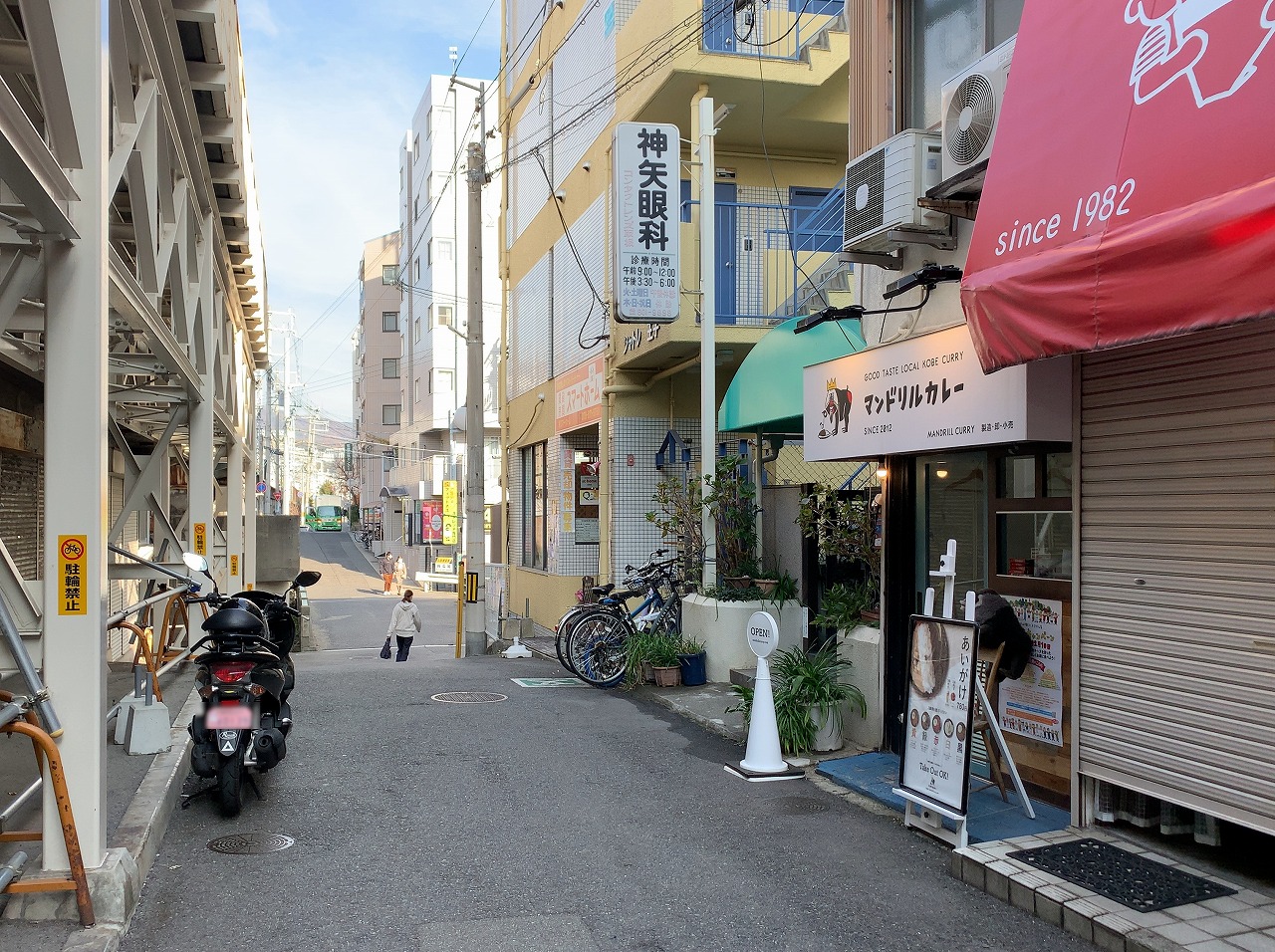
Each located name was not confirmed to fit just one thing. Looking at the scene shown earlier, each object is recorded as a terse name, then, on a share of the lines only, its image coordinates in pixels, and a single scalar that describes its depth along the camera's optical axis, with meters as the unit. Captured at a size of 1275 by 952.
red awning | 4.09
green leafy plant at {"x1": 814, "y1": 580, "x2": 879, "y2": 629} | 8.66
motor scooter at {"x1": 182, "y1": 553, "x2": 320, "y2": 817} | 6.43
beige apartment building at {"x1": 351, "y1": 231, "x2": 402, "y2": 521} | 69.88
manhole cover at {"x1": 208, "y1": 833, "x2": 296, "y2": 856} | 5.89
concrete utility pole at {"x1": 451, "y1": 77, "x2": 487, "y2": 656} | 17.77
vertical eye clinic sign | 12.62
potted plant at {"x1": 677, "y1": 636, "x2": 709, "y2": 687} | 11.68
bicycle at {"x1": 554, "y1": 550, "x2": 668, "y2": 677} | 12.26
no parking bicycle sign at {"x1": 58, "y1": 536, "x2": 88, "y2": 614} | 4.61
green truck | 93.94
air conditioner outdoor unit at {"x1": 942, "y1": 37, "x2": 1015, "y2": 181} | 6.25
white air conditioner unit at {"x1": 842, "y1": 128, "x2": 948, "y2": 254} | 6.80
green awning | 10.34
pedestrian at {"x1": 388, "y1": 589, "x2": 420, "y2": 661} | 19.50
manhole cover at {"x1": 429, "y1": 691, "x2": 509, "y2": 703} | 10.89
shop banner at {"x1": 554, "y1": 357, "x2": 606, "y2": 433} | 16.94
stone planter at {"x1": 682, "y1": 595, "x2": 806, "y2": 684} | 11.39
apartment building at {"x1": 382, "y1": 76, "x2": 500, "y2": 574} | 48.03
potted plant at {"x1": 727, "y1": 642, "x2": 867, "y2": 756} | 8.07
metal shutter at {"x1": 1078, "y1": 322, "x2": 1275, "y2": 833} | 4.76
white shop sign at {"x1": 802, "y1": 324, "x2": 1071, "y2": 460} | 5.83
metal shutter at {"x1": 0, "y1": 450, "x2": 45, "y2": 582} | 9.27
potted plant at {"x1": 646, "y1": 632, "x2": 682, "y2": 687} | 11.67
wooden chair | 6.43
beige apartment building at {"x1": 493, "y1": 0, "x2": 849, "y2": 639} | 13.66
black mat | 4.80
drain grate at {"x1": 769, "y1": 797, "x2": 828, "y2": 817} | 6.79
